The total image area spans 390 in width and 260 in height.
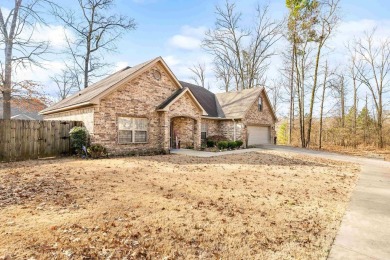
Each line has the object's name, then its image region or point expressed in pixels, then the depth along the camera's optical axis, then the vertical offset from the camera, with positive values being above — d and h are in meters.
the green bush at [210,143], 20.02 -1.13
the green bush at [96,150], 11.89 -1.13
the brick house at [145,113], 12.66 +1.16
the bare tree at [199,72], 41.77 +11.29
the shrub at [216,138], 20.33 -0.69
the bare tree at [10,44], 14.17 +5.67
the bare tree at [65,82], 32.16 +7.71
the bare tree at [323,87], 26.69 +5.70
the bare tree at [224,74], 35.66 +9.45
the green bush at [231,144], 18.80 -1.16
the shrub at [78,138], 12.12 -0.48
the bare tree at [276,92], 38.97 +7.44
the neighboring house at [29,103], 15.16 +1.87
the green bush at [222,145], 18.39 -1.20
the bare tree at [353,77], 31.08 +8.07
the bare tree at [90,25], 24.02 +11.65
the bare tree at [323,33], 22.92 +10.60
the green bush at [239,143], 19.76 -1.11
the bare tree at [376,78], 29.11 +7.59
